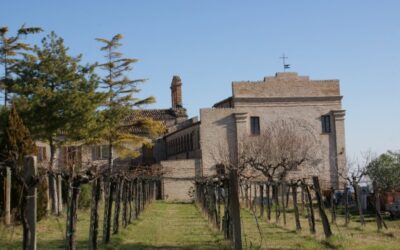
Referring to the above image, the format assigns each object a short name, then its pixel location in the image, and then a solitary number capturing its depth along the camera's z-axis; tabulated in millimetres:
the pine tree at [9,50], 30281
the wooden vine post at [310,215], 20656
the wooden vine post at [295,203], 22353
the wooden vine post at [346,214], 25869
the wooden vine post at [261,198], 31042
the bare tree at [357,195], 25456
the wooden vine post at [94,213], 14863
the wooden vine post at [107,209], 17766
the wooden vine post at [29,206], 9992
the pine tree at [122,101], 46344
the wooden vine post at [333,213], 26391
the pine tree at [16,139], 22047
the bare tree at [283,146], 47625
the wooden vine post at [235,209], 13320
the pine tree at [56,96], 28891
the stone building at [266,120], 51562
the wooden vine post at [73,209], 12969
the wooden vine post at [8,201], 19188
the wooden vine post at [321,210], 17875
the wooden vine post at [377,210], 22453
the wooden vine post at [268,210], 28908
